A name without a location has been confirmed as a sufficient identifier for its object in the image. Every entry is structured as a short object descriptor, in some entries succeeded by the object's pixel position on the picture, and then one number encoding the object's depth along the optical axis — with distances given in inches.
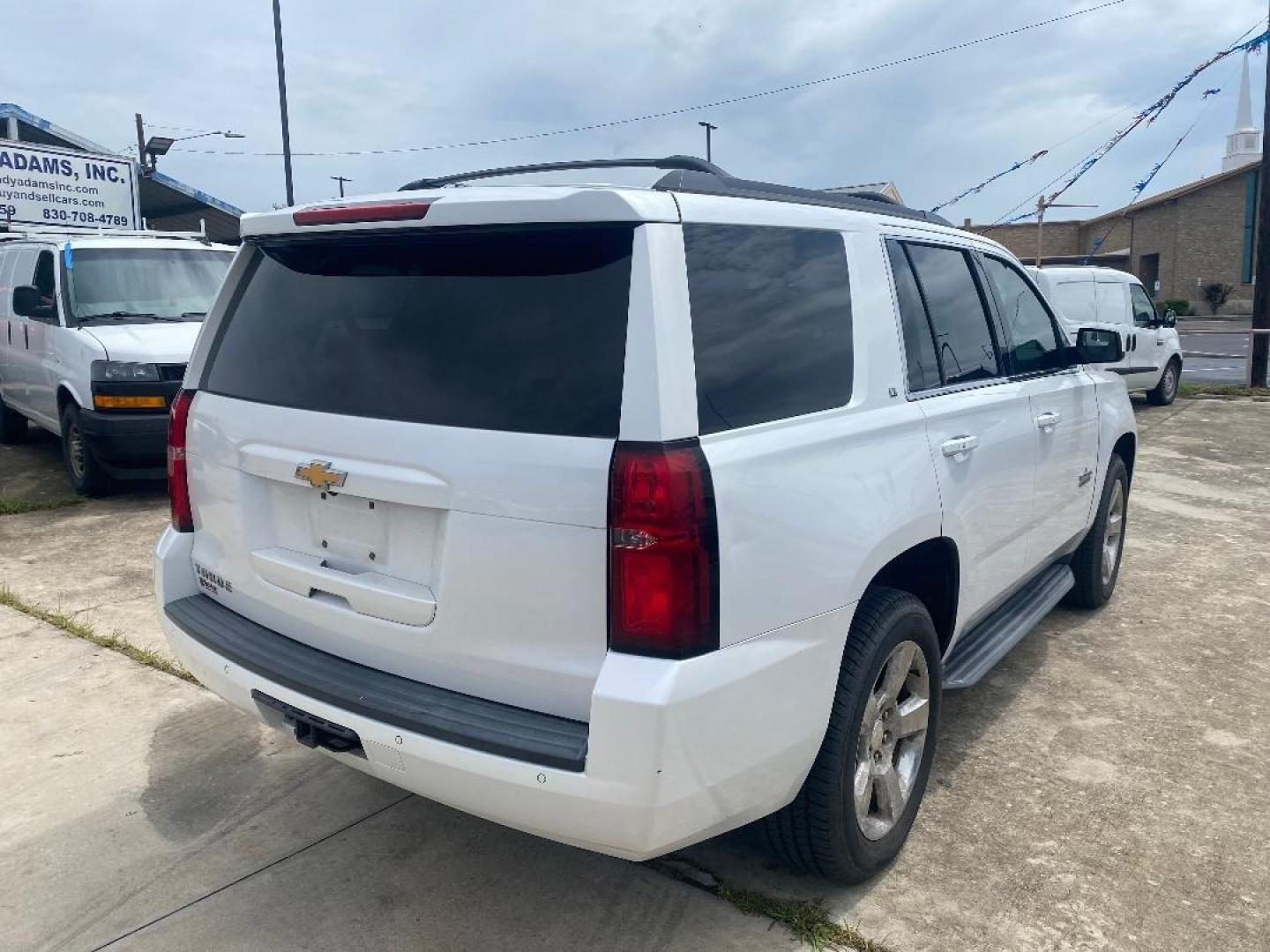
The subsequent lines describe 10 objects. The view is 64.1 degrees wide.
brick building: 1914.4
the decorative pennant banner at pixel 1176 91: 590.6
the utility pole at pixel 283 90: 735.1
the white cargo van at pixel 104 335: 287.3
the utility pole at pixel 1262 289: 600.7
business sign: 580.1
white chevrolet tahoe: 83.9
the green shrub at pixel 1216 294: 1916.8
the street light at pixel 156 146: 848.9
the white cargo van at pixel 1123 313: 529.4
